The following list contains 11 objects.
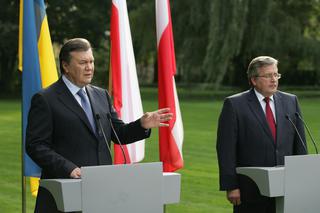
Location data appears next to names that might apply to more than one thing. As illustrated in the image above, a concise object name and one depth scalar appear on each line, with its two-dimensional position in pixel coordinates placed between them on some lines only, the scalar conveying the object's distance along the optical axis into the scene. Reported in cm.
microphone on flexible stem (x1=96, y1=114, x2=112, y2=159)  860
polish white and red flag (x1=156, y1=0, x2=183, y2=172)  1395
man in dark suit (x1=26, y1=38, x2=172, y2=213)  847
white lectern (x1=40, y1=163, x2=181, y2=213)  749
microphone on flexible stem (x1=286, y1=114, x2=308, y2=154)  1038
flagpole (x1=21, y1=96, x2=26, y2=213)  1247
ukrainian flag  1301
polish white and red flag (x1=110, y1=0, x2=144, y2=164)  1431
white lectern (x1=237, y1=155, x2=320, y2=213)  884
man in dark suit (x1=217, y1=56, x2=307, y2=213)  1030
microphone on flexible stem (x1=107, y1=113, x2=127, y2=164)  887
